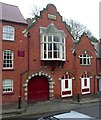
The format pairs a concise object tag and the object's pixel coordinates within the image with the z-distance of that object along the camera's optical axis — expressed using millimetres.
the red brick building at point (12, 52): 10782
